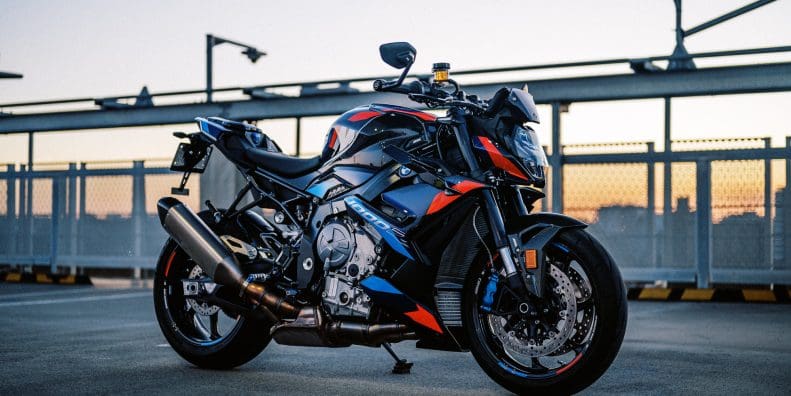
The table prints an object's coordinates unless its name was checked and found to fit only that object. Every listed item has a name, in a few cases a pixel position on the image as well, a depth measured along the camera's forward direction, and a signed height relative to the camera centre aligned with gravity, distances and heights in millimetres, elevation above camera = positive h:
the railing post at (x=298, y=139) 16328 +1069
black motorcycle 4578 -227
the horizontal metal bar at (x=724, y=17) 14047 +2680
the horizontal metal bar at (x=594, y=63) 12492 +1899
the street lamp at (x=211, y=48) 21031 +3316
